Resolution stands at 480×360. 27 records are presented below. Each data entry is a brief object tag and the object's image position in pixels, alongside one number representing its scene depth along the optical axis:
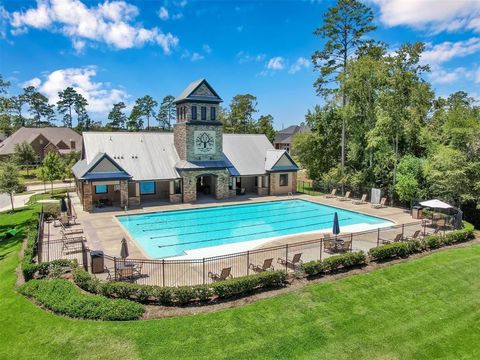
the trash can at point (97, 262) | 14.98
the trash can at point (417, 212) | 25.76
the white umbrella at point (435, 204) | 21.98
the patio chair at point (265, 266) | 15.14
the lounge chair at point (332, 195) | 35.78
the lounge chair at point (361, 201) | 32.25
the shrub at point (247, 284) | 13.26
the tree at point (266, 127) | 73.31
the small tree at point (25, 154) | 54.09
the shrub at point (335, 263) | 15.31
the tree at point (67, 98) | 104.74
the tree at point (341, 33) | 35.84
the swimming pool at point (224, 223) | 21.45
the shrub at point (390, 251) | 17.19
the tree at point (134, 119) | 102.50
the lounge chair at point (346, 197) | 34.48
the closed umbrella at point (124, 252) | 14.66
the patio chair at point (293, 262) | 15.92
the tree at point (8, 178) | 26.70
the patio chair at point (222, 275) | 14.01
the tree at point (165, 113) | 107.95
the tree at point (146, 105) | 105.12
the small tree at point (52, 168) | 37.03
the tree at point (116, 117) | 106.72
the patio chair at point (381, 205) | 30.25
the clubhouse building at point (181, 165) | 29.61
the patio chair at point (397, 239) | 18.83
